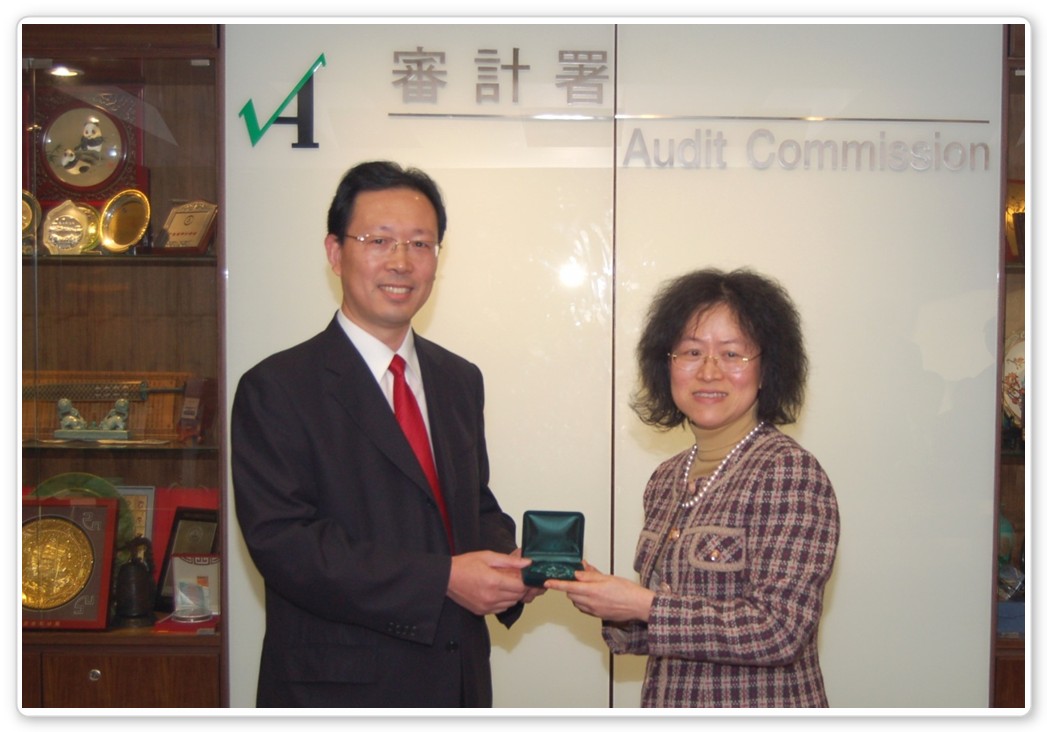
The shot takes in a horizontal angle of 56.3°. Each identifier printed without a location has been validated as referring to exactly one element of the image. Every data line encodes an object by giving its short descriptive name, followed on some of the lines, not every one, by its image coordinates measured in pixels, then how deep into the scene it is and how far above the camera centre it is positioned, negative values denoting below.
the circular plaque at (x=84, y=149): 2.82 +0.57
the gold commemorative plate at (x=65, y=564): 2.75 -0.62
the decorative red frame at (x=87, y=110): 2.79 +0.61
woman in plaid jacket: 1.73 -0.32
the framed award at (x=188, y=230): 2.80 +0.34
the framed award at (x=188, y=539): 2.83 -0.56
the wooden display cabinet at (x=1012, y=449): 2.77 -0.27
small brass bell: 2.79 -0.71
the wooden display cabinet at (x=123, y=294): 2.74 +0.15
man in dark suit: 2.00 -0.33
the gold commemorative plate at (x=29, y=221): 2.80 +0.36
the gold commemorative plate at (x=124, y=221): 2.87 +0.37
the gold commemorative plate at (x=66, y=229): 2.84 +0.34
